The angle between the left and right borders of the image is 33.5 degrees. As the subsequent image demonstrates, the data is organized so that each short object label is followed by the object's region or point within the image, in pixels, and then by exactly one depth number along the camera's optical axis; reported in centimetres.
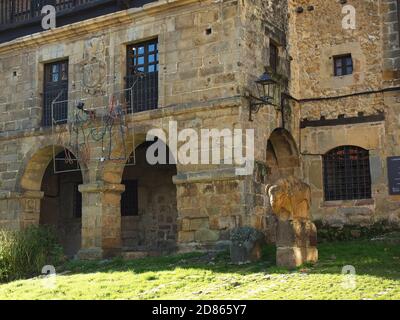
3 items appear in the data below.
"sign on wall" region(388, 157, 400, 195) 1430
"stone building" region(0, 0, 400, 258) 1344
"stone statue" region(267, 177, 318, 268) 1083
